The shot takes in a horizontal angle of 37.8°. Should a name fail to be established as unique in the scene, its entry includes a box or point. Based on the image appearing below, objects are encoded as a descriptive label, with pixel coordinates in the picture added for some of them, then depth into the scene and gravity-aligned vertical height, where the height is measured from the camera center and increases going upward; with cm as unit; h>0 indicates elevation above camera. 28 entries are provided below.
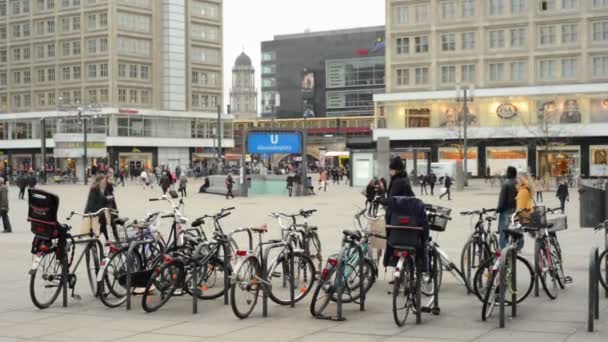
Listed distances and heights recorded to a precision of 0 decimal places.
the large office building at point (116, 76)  9819 +1078
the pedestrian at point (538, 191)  4297 -115
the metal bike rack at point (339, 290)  1072 -147
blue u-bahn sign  4988 +145
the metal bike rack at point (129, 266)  1164 -128
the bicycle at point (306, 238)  1326 -109
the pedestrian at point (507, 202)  1562 -60
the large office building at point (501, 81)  7706 +793
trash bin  1673 -72
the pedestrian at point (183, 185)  4928 -90
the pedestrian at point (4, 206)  2441 -101
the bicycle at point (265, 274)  1095 -139
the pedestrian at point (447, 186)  4366 -88
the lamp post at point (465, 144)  5892 +167
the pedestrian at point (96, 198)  1901 -62
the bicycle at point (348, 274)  1088 -135
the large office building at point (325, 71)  14625 +1690
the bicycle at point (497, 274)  1042 -129
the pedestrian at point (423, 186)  5372 -118
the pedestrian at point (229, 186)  4694 -91
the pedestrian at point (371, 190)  2720 -69
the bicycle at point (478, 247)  1320 -119
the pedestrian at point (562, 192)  3341 -93
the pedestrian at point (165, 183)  4656 -74
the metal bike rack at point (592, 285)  986 -132
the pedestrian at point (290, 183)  4944 -83
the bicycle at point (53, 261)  1194 -126
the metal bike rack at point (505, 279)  1016 -131
